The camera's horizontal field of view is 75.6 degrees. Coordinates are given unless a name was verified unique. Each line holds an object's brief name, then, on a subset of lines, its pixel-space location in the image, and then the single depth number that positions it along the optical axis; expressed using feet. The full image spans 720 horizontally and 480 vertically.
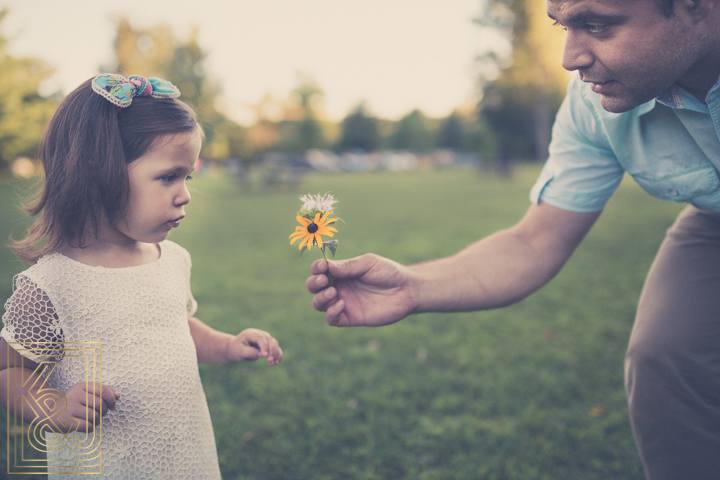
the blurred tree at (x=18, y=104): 40.91
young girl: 4.68
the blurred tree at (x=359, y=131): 202.49
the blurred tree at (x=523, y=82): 85.46
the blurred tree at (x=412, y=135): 233.14
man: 4.79
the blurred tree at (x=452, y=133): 223.51
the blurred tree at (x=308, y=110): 122.01
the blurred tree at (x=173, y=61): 76.28
